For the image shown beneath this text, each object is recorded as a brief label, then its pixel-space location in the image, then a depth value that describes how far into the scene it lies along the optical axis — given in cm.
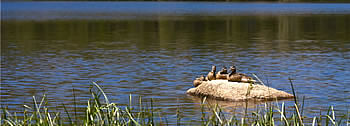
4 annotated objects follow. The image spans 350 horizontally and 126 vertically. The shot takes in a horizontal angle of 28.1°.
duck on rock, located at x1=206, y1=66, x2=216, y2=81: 1972
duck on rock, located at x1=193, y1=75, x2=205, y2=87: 1977
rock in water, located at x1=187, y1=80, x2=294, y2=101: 1781
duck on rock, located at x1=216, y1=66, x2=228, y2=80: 1977
